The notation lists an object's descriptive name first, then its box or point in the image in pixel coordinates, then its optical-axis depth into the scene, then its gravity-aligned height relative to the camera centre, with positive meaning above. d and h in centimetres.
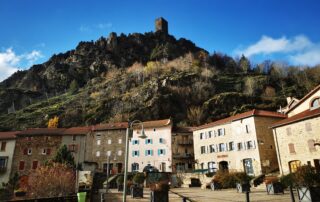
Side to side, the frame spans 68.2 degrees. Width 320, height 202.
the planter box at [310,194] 1132 -130
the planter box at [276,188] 1775 -154
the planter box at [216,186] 2477 -181
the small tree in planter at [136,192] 1898 -170
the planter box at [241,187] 1950 -156
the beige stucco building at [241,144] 3378 +355
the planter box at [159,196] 1260 -138
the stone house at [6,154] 4416 +346
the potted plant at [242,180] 1889 -97
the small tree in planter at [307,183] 1141 -80
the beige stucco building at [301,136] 2620 +347
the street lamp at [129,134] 1075 +177
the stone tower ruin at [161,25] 13285 +7903
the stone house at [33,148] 4566 +457
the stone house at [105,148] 4856 +455
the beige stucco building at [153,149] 4712 +405
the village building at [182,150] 4672 +363
